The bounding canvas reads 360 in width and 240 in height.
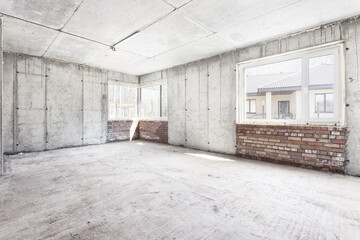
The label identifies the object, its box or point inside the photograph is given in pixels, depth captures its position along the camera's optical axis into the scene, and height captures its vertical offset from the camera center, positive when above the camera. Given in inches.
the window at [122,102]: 277.3 +31.4
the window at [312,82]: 125.0 +32.0
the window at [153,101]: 292.5 +34.5
